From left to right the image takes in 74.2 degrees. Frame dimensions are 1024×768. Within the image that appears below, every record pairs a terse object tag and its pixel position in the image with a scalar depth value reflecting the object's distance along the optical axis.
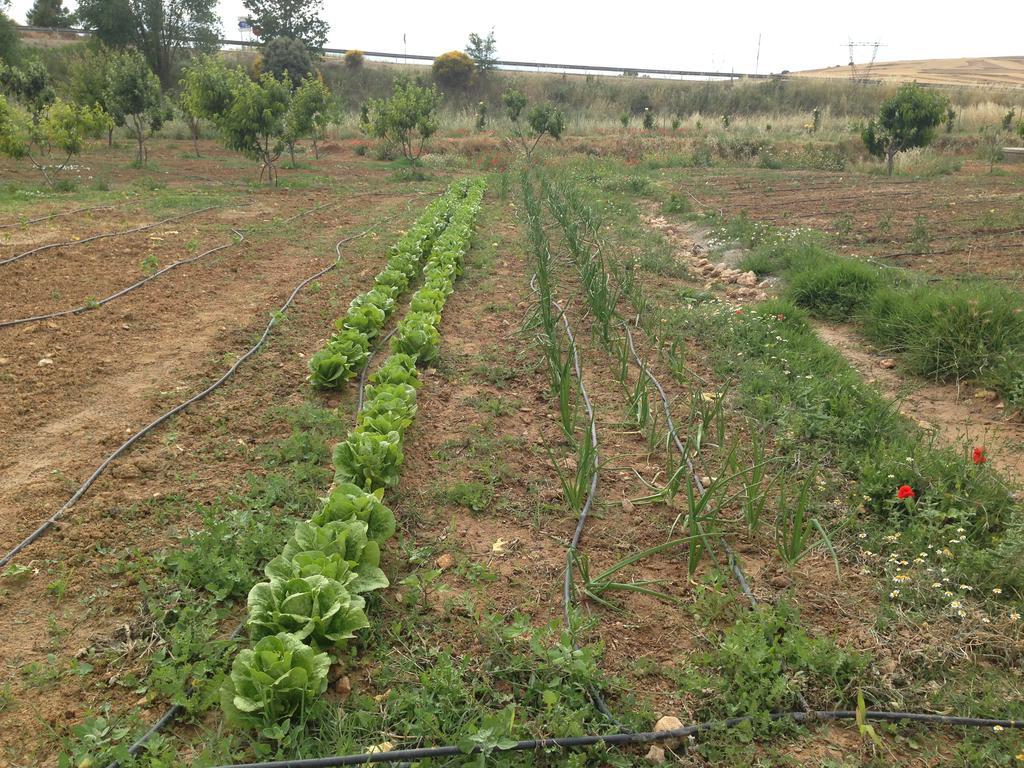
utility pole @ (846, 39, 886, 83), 45.81
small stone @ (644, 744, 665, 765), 2.15
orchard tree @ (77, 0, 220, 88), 34.28
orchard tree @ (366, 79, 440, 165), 19.39
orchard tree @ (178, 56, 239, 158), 15.65
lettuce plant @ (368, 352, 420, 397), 4.42
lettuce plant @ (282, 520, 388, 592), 2.76
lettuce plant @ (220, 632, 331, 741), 2.13
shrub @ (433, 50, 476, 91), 40.00
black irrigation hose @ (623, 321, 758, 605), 2.84
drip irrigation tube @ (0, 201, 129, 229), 9.16
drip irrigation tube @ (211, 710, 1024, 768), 2.01
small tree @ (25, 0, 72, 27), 44.84
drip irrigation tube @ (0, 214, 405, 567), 3.07
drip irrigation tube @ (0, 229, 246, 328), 5.65
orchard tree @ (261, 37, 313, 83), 34.16
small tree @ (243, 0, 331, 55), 41.84
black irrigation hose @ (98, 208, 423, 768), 2.10
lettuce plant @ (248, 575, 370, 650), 2.43
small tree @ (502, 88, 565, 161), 22.59
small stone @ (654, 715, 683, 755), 2.23
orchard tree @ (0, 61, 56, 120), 19.16
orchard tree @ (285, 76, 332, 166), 18.04
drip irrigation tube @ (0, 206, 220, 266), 7.40
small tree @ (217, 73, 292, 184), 14.94
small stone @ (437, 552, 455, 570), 3.06
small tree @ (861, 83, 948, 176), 16.80
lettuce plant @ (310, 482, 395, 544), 3.02
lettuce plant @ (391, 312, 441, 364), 5.10
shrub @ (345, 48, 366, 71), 42.09
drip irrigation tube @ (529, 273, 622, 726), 2.30
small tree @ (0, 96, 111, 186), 12.45
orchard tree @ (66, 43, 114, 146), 20.75
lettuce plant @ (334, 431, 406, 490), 3.40
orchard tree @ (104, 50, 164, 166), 17.33
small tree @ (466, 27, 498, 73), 41.84
